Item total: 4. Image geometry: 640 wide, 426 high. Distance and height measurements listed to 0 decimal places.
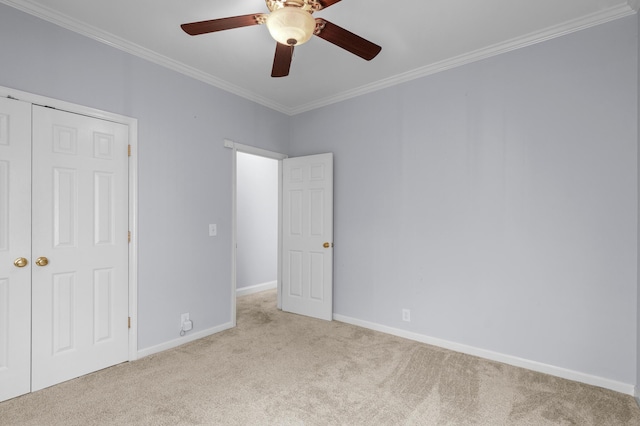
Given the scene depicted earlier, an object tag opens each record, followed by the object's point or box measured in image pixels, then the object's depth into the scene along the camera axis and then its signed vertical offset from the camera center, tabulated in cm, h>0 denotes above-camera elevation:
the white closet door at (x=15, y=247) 213 -25
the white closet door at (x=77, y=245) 229 -26
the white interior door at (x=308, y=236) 385 -29
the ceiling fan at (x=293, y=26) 167 +106
